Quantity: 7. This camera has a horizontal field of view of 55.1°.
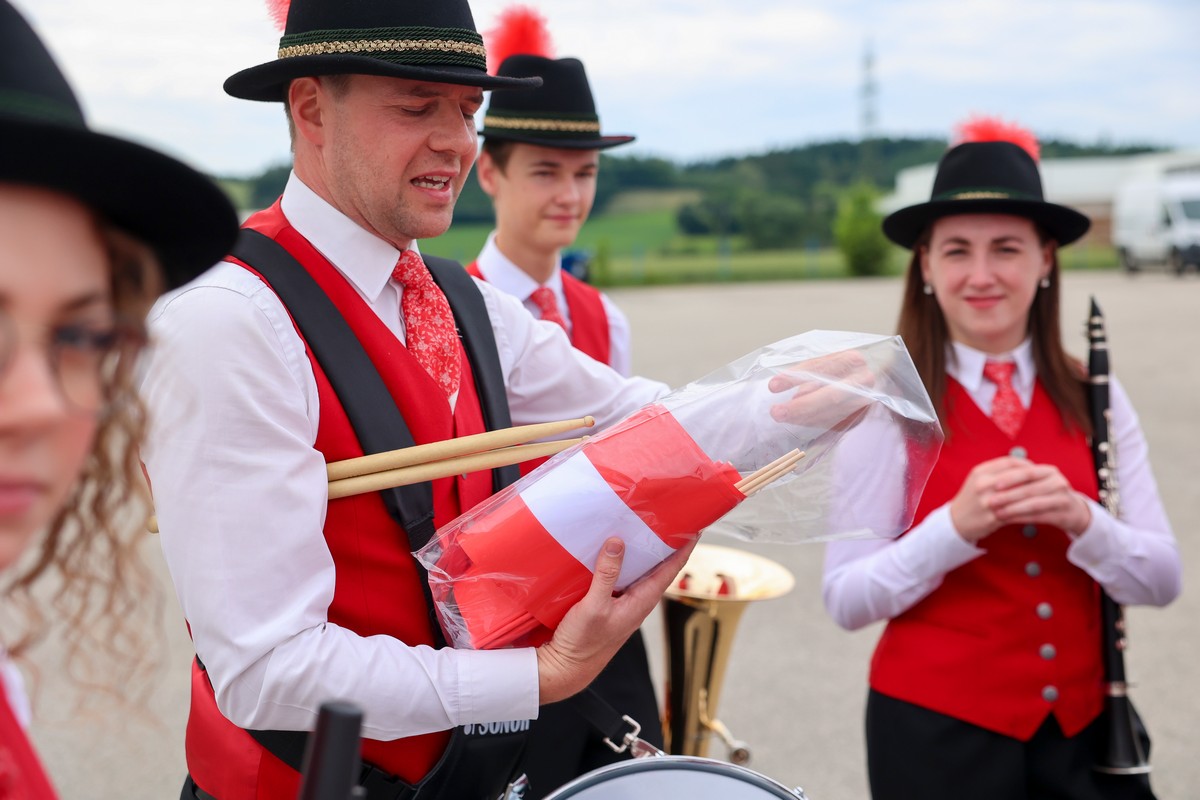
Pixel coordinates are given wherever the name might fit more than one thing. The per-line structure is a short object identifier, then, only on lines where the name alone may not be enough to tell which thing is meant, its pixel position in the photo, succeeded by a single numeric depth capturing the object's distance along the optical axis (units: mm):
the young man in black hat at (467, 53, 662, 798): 3854
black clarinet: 2508
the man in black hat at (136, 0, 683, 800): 1562
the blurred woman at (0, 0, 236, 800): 894
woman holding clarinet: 2559
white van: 25562
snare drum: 1674
